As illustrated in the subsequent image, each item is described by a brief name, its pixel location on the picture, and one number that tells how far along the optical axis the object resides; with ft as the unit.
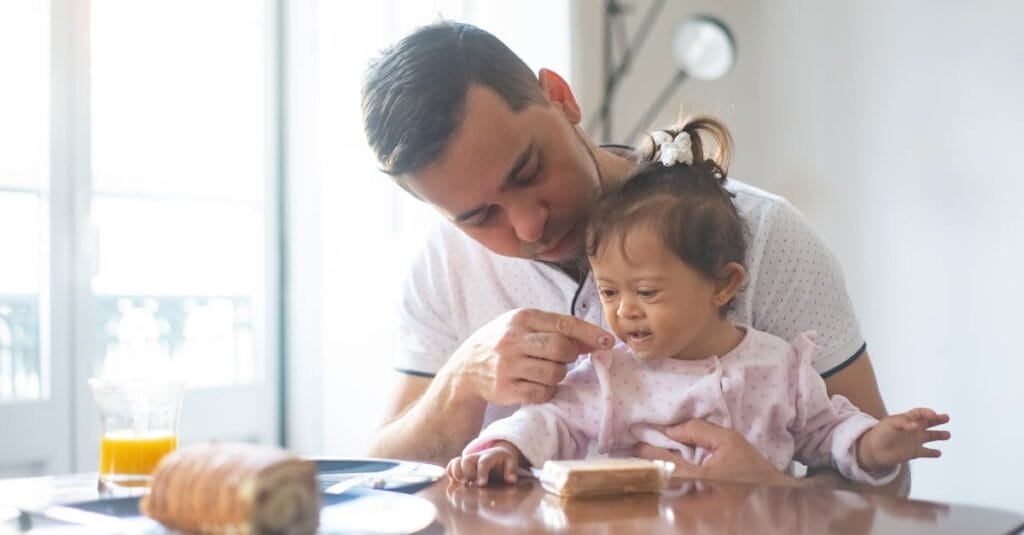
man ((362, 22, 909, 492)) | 4.73
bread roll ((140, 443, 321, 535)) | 2.16
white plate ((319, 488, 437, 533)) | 2.77
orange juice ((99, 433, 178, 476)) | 3.38
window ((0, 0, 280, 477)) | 8.96
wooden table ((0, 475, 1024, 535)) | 2.83
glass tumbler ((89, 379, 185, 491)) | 3.38
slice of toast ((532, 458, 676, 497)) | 3.31
